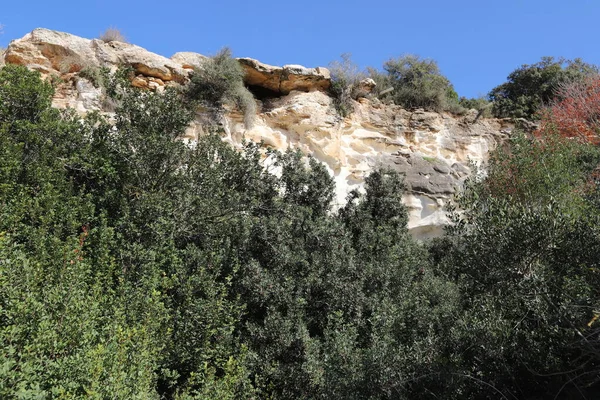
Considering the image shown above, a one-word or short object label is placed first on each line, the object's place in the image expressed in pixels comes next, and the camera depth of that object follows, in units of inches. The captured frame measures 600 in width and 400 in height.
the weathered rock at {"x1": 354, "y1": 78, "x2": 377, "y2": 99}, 742.5
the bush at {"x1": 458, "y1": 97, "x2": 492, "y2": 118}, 799.5
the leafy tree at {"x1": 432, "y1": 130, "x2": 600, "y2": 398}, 210.5
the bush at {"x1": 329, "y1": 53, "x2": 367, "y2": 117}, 707.4
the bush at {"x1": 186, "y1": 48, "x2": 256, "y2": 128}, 621.9
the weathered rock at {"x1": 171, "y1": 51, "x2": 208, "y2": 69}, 654.5
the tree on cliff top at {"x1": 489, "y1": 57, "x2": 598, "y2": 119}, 829.8
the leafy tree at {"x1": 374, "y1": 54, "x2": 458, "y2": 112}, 782.5
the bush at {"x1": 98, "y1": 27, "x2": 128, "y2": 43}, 638.5
